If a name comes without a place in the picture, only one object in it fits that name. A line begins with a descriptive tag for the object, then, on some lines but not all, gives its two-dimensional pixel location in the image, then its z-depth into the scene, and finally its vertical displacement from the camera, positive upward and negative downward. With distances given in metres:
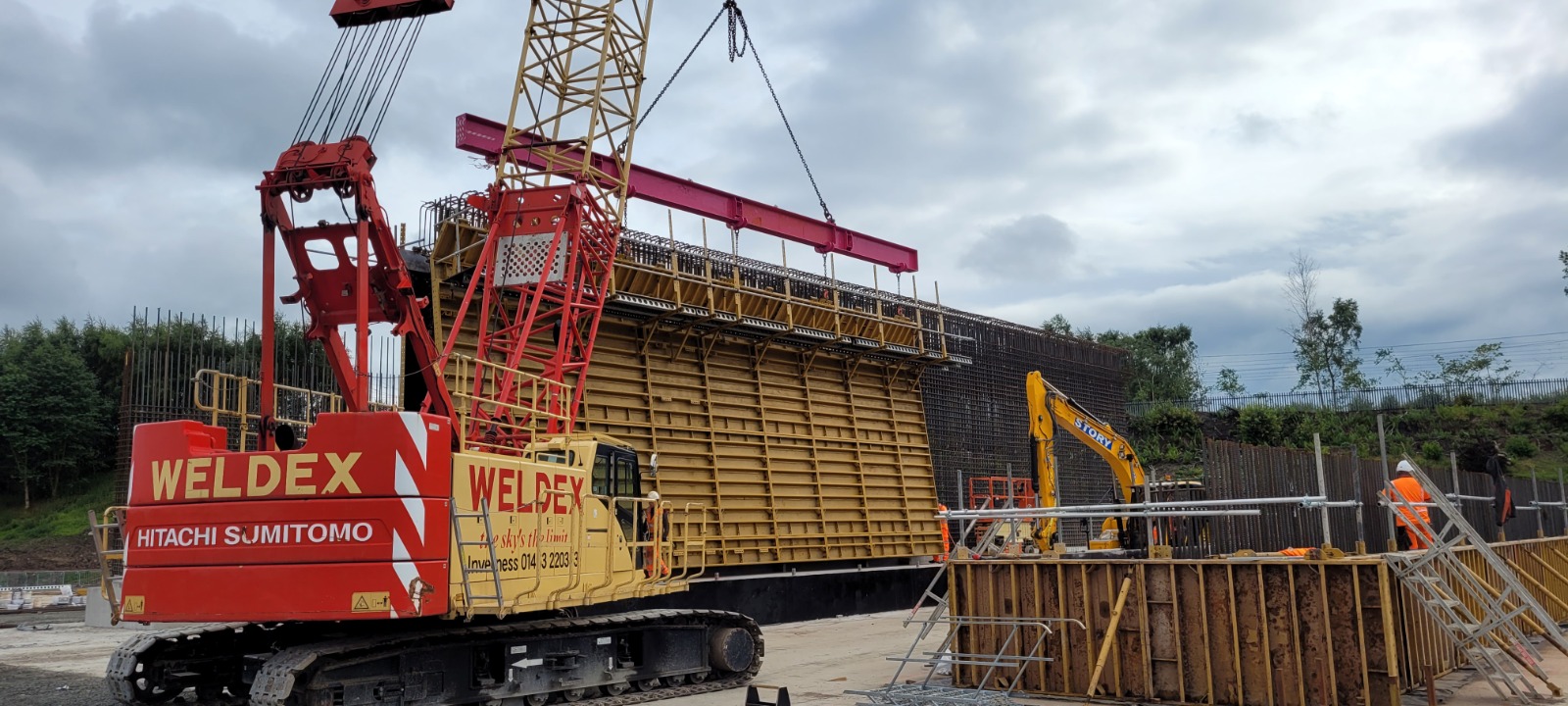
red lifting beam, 19.33 +6.38
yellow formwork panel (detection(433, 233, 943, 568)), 20.41 +1.57
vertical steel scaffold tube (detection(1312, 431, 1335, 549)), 10.27 -0.03
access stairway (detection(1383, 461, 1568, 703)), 10.60 -1.38
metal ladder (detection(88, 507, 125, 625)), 9.66 -0.30
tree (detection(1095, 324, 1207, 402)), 65.19 +7.45
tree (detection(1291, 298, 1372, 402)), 59.75 +7.19
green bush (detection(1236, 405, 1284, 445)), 44.06 +2.09
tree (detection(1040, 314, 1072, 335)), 75.88 +11.25
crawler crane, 9.19 -0.31
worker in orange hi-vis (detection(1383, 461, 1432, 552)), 11.83 -0.29
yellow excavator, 19.36 +0.69
